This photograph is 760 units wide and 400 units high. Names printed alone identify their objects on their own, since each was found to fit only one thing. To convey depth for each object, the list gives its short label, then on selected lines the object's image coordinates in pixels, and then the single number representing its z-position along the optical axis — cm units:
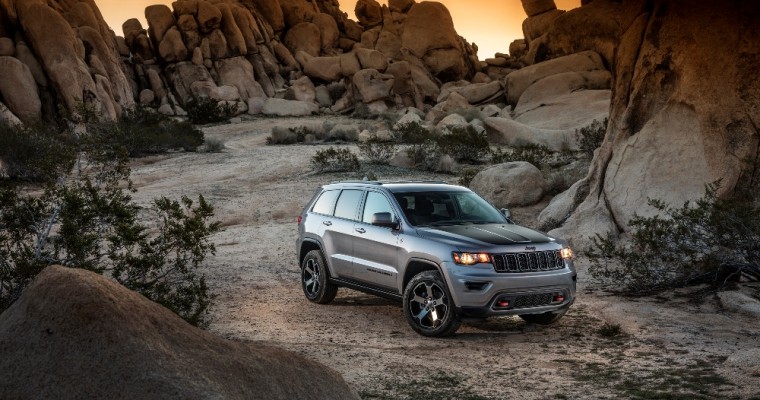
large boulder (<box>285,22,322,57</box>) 7631
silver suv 988
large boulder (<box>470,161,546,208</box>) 2103
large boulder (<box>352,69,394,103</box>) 6322
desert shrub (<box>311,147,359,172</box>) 2781
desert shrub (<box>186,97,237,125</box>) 5594
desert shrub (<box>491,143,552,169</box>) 2733
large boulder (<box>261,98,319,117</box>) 6038
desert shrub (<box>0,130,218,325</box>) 975
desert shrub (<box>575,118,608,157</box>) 3094
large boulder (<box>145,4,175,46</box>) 6706
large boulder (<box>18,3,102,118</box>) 4553
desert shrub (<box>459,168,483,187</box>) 2238
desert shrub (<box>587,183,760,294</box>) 1216
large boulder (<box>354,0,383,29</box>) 8556
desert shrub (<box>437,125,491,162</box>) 2982
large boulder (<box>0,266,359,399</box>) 455
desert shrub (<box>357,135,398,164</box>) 2938
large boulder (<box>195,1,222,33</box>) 6769
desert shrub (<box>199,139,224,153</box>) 3641
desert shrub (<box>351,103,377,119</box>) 6035
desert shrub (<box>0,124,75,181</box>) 2631
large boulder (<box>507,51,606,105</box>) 5409
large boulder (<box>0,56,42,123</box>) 4347
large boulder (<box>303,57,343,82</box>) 6794
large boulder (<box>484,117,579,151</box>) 3653
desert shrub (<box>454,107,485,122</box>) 4750
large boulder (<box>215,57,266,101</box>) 6538
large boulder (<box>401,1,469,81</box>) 7650
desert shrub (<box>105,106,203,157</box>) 3500
